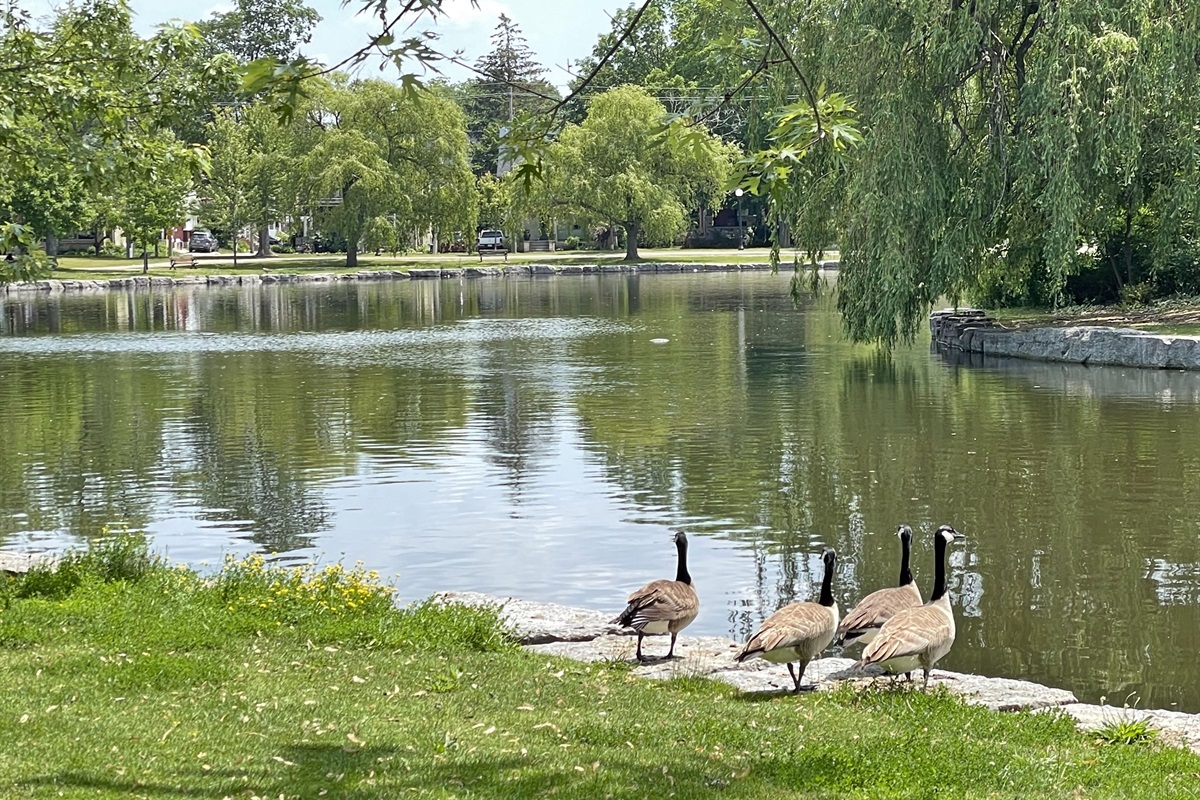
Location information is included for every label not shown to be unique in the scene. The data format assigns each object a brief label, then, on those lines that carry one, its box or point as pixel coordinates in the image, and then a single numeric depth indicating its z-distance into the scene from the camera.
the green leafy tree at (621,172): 86.00
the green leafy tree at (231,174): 91.19
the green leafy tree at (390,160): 82.06
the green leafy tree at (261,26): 126.62
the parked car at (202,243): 108.69
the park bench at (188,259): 90.44
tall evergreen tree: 122.16
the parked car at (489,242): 110.06
